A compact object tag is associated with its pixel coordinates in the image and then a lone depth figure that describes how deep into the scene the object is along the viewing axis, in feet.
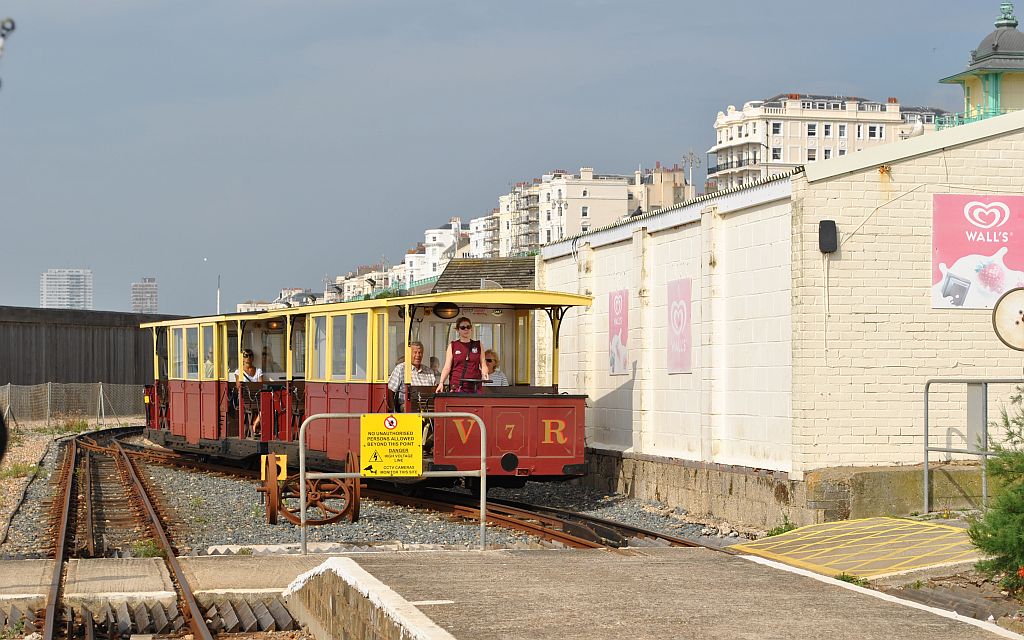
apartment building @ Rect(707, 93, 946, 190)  576.61
